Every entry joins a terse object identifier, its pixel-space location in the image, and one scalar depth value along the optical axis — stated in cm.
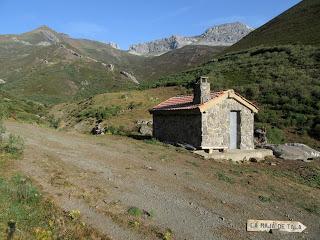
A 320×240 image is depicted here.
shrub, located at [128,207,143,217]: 653
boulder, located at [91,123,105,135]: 1750
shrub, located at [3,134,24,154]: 975
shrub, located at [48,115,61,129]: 2189
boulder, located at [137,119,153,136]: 1752
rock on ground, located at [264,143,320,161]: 1375
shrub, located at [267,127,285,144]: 1686
